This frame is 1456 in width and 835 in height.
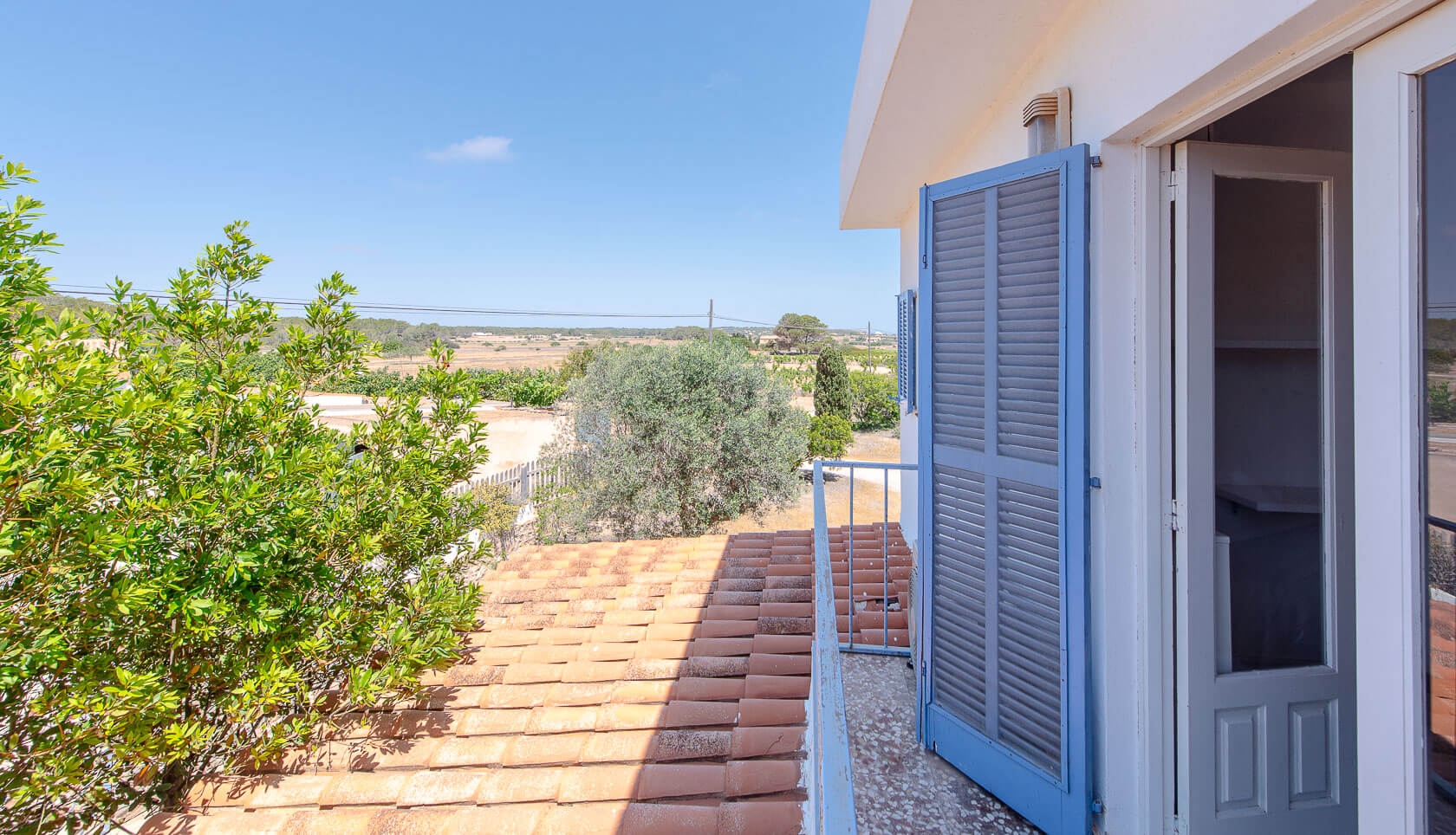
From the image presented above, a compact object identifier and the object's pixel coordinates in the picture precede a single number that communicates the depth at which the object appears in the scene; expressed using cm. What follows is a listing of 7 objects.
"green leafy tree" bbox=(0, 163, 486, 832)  174
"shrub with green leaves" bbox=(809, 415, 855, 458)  1845
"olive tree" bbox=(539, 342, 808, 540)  1073
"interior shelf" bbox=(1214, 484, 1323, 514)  183
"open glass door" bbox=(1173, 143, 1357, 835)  175
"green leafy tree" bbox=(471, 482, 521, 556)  970
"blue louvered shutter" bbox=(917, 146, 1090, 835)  189
